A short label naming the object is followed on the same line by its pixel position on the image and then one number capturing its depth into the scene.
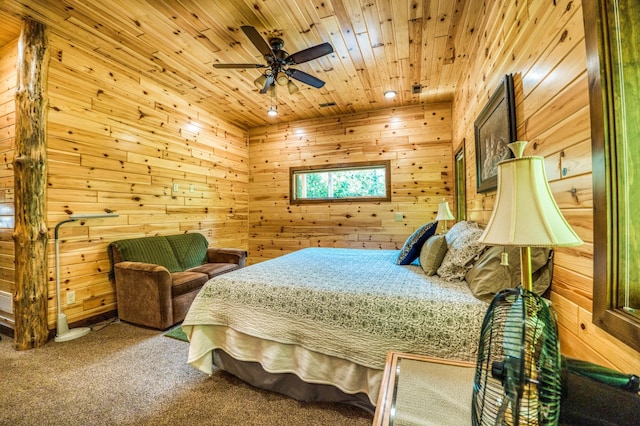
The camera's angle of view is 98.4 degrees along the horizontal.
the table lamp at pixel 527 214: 0.74
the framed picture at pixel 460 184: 3.27
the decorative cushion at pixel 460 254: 1.77
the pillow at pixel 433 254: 1.99
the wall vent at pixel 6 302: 2.59
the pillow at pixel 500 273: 1.28
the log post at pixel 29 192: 2.36
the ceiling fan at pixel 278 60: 2.26
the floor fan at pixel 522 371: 0.56
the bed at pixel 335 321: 1.42
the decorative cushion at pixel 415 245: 2.35
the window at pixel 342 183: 4.50
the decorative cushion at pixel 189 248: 3.52
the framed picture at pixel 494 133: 1.70
